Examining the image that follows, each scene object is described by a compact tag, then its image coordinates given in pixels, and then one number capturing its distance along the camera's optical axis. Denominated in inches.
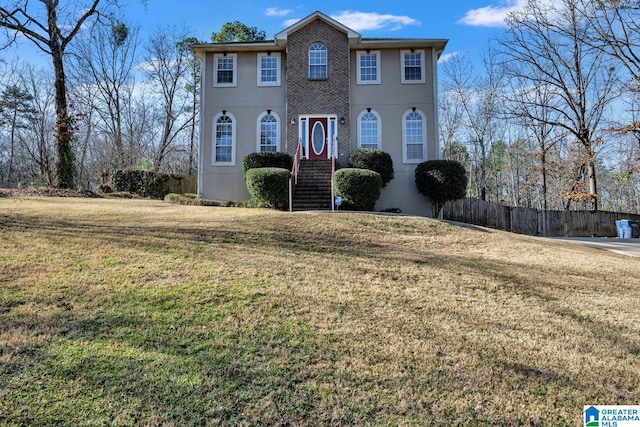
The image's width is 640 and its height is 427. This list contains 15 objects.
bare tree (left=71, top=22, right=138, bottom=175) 1052.7
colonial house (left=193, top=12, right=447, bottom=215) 611.8
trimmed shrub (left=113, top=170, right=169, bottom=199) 703.7
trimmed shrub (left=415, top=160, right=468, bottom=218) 560.4
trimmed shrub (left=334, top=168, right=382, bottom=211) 510.9
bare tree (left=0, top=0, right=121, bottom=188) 682.2
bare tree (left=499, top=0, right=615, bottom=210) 780.6
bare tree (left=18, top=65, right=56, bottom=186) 1059.8
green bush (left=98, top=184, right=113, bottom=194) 672.6
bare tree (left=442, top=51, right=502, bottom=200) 1075.3
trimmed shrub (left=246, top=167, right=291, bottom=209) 509.0
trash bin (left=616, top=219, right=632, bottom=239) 683.4
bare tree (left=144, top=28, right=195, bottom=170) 1104.8
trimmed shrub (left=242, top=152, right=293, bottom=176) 583.8
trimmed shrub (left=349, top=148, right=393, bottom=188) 574.9
